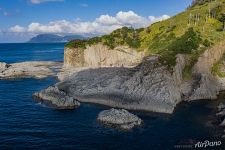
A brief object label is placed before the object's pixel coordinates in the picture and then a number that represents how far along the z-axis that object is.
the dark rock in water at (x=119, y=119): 42.44
